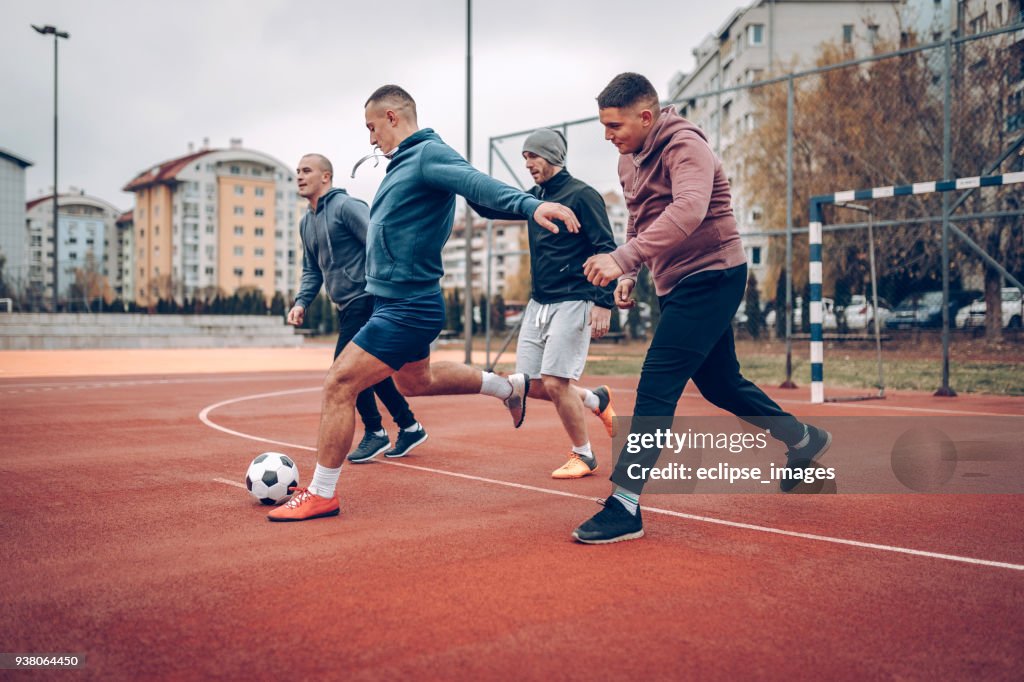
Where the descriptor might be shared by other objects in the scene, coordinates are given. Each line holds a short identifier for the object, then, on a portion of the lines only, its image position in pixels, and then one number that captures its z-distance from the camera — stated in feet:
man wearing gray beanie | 18.28
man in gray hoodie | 20.74
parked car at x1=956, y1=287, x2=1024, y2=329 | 46.14
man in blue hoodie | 14.33
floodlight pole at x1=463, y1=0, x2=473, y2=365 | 61.41
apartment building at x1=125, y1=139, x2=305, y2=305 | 298.15
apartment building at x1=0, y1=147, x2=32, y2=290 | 261.24
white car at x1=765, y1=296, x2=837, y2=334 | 67.26
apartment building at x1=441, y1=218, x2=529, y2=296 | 424.17
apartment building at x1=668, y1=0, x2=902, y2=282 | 167.22
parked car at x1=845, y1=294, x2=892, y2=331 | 61.82
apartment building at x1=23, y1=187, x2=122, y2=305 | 367.86
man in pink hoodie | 12.55
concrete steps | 96.63
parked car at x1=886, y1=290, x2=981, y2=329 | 58.90
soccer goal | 32.89
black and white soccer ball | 15.93
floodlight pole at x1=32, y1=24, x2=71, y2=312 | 110.63
